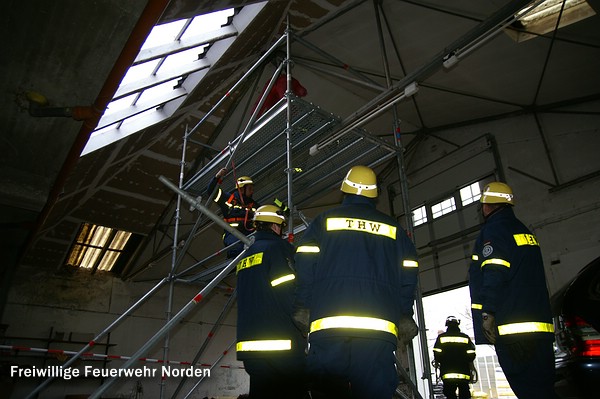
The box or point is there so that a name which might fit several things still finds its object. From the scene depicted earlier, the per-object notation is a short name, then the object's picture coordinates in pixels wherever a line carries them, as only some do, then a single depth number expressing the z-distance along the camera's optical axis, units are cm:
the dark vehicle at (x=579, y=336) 262
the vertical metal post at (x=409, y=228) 486
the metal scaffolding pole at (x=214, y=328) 621
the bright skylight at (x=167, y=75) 638
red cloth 678
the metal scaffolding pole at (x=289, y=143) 449
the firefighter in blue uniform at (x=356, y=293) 234
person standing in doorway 691
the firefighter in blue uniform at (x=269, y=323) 320
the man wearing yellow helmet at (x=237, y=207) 586
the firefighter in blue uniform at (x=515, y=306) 321
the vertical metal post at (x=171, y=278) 596
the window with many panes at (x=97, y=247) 1015
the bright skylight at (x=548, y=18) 664
